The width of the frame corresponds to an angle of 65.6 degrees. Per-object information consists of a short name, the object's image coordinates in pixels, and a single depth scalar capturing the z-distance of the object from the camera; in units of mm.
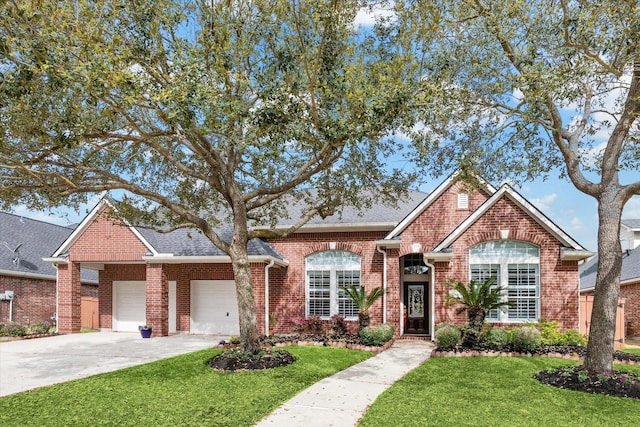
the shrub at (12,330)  19188
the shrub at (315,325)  18812
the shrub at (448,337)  13875
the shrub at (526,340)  13570
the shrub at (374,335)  15094
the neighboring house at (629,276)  21438
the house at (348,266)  16250
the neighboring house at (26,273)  22734
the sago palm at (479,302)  13875
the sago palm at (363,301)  17016
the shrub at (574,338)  14648
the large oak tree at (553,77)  9359
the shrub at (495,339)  13768
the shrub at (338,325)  18531
